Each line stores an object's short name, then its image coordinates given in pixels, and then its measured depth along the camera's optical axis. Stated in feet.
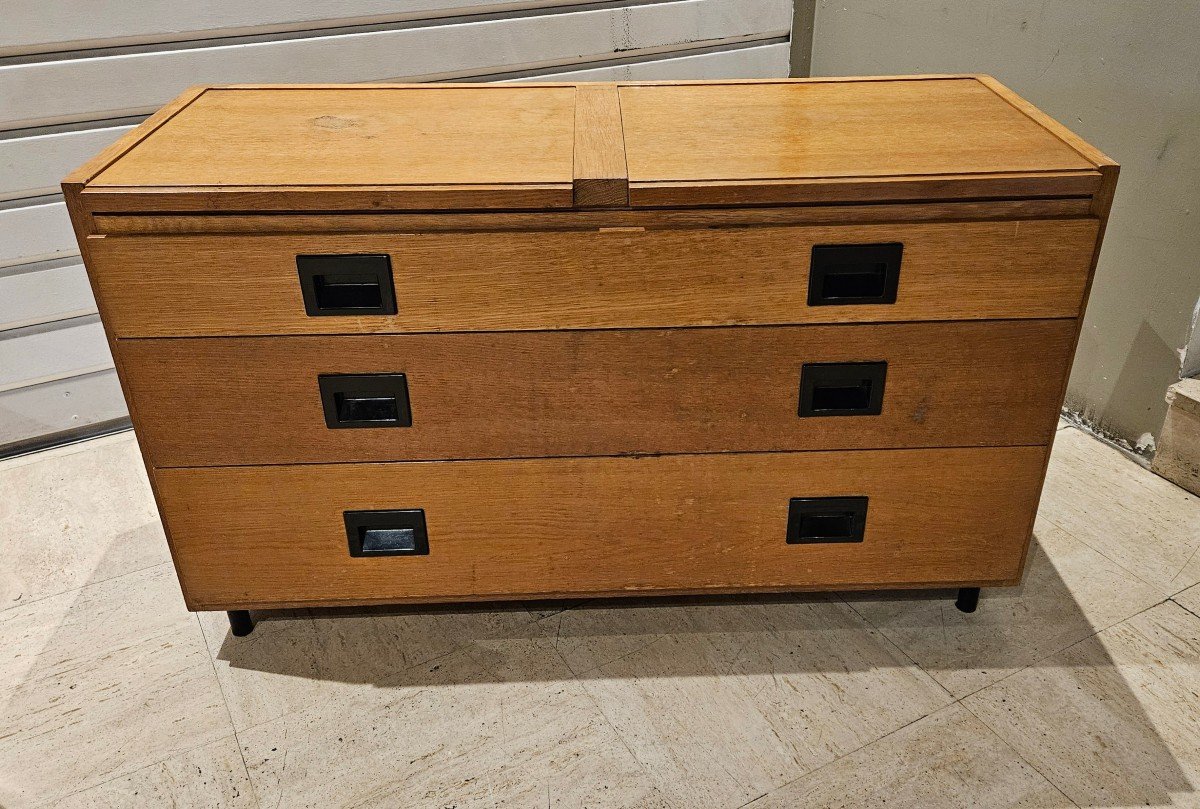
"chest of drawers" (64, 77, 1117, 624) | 3.96
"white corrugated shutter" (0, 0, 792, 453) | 6.08
